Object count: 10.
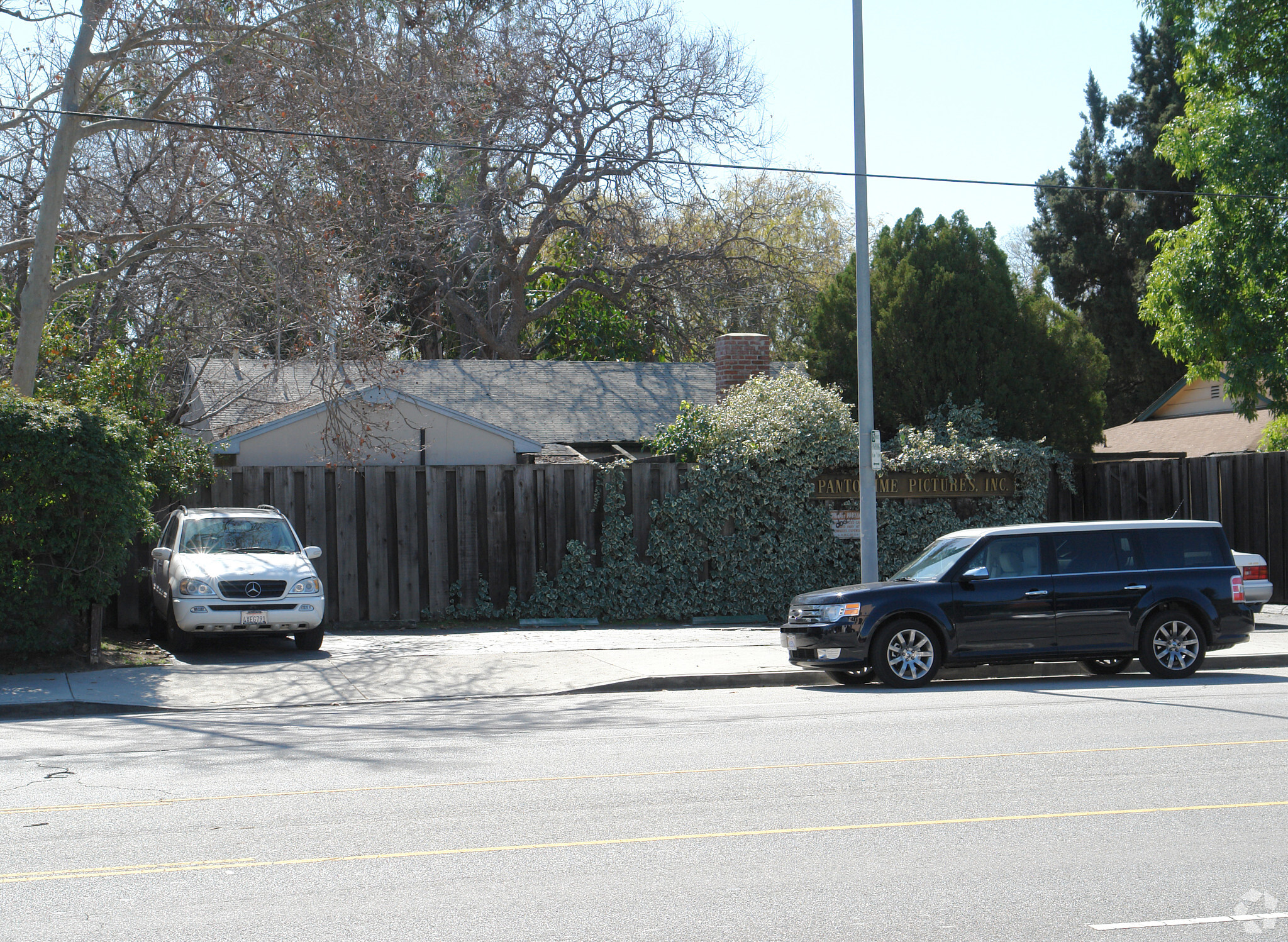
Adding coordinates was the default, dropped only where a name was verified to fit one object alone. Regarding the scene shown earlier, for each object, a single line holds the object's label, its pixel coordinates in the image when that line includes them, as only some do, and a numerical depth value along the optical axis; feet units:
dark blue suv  40.19
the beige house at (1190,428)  93.81
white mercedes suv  45.55
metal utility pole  48.19
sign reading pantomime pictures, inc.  60.85
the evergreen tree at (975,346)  67.21
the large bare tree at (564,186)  99.19
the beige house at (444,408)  60.85
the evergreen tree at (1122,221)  122.83
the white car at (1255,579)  48.75
